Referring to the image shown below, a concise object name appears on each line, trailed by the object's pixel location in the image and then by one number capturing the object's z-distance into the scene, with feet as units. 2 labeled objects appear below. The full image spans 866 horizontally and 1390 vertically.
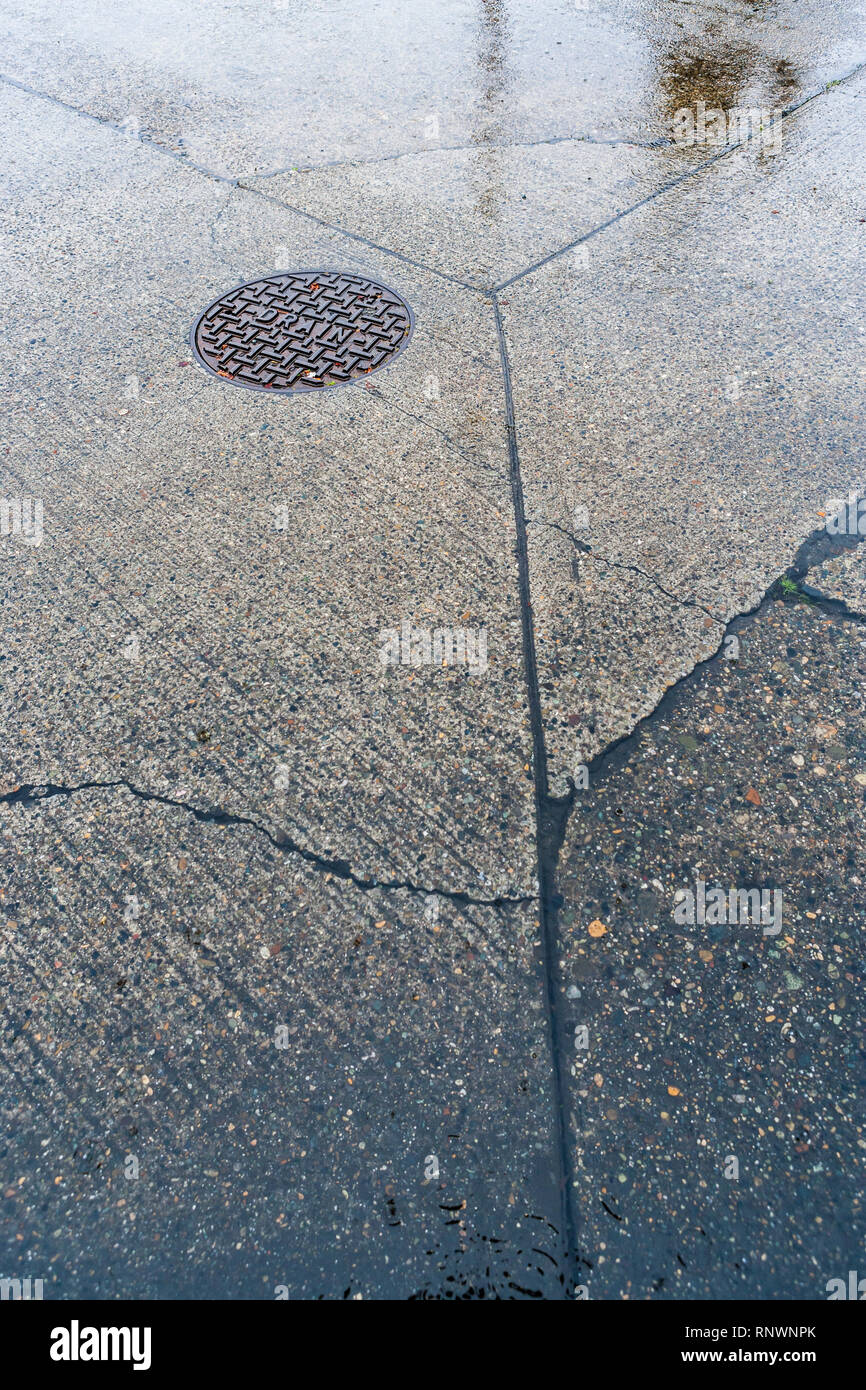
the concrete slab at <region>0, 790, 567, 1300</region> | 5.49
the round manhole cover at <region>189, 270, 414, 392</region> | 12.59
